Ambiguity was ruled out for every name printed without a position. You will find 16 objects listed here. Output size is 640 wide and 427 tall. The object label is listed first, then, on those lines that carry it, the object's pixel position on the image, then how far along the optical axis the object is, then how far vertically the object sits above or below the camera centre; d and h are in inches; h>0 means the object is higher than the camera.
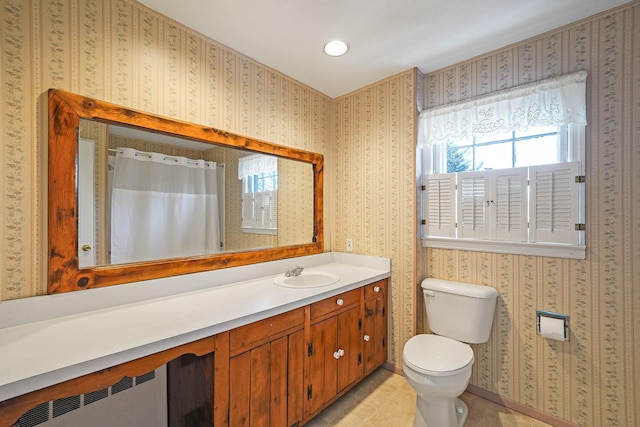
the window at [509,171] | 64.3 +11.0
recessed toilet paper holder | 63.7 -26.2
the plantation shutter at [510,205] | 70.2 +2.1
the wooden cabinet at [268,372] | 49.9 -31.0
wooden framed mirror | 48.4 +3.6
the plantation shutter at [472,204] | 76.0 +2.5
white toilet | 59.1 -32.8
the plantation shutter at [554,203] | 64.0 +2.3
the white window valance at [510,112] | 63.1 +26.3
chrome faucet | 77.0 -16.4
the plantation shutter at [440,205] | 81.5 +2.4
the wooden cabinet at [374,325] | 80.4 -33.8
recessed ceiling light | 71.3 +43.4
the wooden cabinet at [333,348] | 64.0 -34.0
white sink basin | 77.9 -19.0
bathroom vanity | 35.6 -20.5
